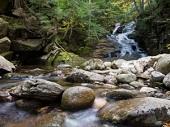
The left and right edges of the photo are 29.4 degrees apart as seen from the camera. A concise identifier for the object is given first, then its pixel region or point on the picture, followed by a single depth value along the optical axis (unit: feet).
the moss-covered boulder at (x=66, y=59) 42.43
